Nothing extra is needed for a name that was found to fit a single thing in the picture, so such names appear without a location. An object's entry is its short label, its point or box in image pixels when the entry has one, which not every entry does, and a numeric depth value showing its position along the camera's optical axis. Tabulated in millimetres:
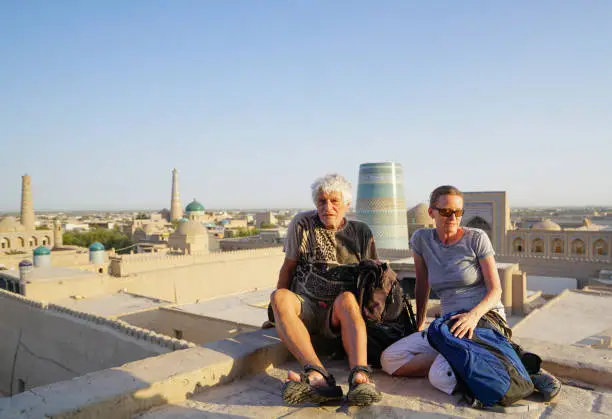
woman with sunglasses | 2229
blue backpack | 1876
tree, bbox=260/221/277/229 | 47906
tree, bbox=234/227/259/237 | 39438
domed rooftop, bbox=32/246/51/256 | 13599
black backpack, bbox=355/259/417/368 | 2402
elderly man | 2309
